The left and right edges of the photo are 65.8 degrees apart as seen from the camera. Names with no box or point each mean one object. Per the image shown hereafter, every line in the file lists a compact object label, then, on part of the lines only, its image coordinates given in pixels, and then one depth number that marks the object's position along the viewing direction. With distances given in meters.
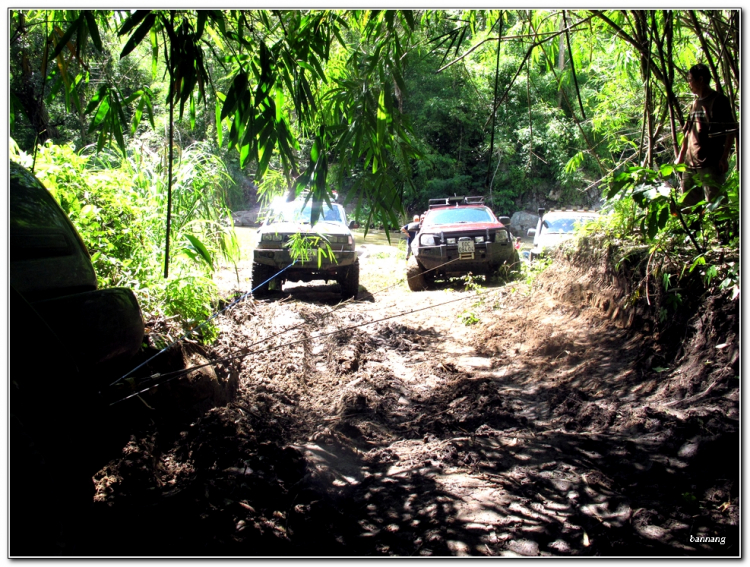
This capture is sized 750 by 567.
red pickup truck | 10.53
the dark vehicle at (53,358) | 1.62
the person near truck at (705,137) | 4.39
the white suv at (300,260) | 9.67
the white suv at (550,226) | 11.83
